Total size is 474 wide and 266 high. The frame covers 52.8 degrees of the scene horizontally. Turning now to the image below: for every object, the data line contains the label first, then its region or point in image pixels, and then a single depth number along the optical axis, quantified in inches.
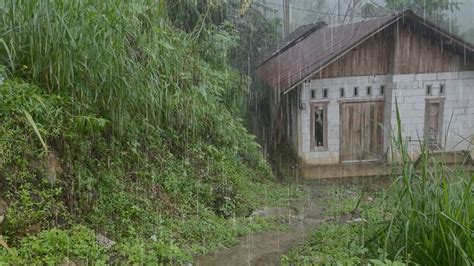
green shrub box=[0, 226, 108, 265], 106.4
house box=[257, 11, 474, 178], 346.9
